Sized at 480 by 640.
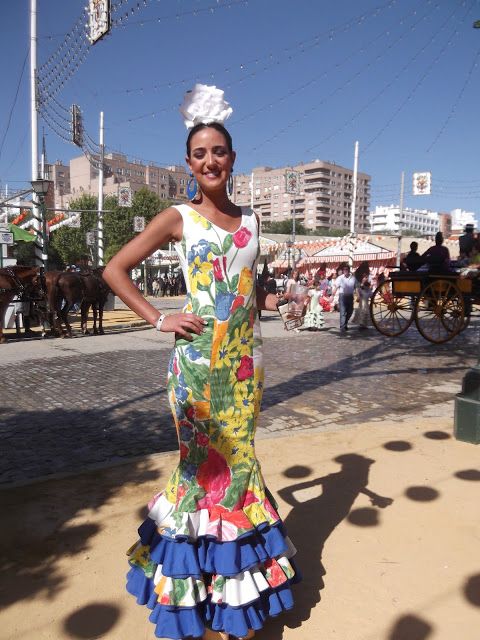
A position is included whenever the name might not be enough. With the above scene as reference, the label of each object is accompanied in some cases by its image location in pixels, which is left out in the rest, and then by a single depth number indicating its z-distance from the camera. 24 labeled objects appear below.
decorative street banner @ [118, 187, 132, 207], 26.41
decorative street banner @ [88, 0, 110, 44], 10.98
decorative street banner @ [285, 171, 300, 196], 27.56
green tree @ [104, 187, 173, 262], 49.97
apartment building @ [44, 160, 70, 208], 113.75
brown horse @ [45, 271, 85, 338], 12.38
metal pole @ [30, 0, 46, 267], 15.79
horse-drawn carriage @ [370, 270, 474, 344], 8.59
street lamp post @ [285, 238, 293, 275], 30.71
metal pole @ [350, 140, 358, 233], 35.03
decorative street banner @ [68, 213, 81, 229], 23.35
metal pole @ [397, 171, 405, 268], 25.62
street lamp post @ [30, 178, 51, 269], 12.94
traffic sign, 14.52
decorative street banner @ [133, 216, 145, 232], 23.96
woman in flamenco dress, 1.94
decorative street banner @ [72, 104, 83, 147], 20.77
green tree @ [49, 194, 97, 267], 53.00
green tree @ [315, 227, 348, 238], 87.12
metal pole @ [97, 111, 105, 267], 24.77
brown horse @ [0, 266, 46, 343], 11.67
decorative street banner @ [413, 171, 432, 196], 32.12
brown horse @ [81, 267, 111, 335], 12.84
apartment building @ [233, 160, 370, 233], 125.75
